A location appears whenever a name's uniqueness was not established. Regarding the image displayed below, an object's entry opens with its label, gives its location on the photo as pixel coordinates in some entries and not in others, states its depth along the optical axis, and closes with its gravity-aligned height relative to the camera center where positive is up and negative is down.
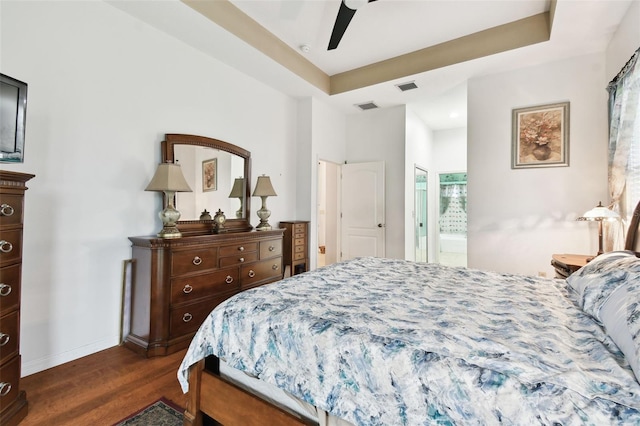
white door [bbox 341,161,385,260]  4.98 +0.19
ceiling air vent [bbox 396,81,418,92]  4.00 +1.86
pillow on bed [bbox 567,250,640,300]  1.42 -0.24
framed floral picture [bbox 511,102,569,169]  3.35 +1.00
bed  0.84 -0.44
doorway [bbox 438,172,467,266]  6.71 +0.07
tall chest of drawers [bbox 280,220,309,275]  4.30 -0.37
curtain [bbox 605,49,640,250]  2.37 +0.81
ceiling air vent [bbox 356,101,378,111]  4.80 +1.90
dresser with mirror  2.42 -0.34
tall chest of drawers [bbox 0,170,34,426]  1.51 -0.39
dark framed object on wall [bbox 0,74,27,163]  1.72 +0.60
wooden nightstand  2.45 -0.34
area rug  1.62 -1.11
